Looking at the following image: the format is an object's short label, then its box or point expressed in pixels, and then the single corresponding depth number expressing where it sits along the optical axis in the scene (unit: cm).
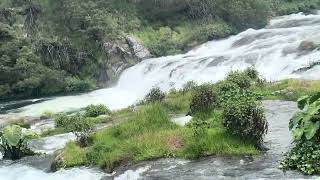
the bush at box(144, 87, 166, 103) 2471
